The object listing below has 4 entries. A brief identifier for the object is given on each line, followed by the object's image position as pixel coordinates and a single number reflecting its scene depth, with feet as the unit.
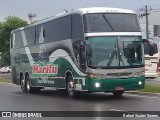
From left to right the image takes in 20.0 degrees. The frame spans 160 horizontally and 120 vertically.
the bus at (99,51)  58.85
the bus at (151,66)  120.98
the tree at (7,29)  243.40
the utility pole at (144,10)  217.64
